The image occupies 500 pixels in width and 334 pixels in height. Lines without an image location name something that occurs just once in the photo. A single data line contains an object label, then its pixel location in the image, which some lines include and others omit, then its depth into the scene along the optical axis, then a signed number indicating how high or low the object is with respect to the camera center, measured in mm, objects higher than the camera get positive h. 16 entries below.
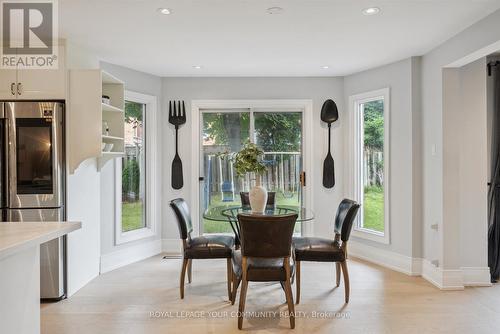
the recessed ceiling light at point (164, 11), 2736 +1239
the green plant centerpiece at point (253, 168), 3385 -15
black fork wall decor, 4879 +630
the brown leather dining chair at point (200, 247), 3254 -753
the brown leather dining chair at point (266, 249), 2643 -640
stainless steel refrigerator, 3125 -24
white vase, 3389 -310
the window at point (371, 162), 4395 +44
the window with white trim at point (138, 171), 4504 -52
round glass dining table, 3324 -468
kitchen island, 1592 -526
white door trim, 4914 +508
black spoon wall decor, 4844 +369
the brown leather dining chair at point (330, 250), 3168 -775
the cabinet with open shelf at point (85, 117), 3324 +484
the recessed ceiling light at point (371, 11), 2723 +1228
